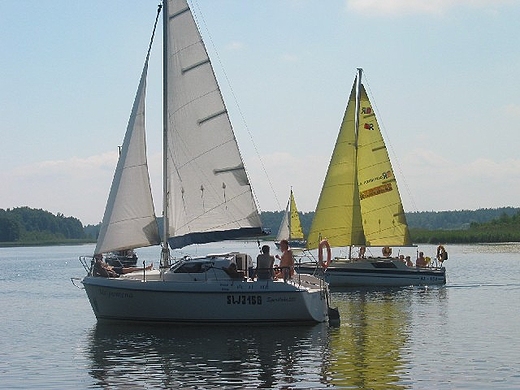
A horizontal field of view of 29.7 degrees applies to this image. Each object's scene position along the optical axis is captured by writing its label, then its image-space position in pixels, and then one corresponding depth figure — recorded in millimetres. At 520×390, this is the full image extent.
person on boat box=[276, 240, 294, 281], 30656
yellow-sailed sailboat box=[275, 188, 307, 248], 121125
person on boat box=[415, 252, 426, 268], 52688
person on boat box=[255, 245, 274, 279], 29938
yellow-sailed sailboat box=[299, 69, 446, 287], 52312
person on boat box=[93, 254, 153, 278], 32281
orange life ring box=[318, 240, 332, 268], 32531
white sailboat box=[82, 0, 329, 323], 31906
